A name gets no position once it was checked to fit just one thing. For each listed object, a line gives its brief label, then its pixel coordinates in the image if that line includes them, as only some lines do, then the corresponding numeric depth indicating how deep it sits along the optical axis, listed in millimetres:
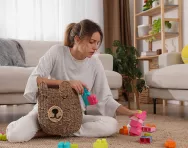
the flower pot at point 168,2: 4048
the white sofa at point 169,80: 2453
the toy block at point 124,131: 1758
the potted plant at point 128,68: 3316
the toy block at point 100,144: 1251
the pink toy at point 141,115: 1535
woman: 1572
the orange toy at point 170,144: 1345
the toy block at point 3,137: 1562
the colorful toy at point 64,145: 1197
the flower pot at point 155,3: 4207
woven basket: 1536
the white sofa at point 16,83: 2410
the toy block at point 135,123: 1635
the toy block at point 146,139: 1491
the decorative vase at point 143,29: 4434
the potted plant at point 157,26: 4027
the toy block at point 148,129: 1825
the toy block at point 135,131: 1685
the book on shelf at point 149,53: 4201
